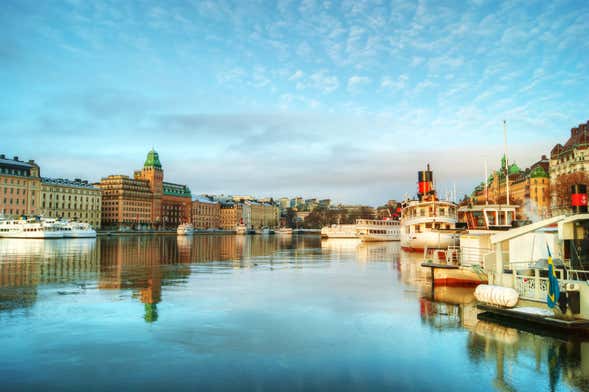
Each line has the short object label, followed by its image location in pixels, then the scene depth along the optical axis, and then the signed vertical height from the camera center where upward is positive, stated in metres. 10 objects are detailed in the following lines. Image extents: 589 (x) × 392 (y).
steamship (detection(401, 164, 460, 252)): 73.62 +0.66
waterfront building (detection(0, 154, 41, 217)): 170.55 +15.69
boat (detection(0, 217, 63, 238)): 135.66 -0.03
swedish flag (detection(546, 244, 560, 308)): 20.64 -2.79
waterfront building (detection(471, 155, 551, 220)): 158.38 +12.97
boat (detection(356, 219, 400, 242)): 135.38 -1.24
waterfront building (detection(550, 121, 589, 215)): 109.75 +17.61
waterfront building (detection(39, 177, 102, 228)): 190.62 +12.30
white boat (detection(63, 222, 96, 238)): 148.25 -0.78
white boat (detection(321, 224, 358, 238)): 186.38 -2.25
